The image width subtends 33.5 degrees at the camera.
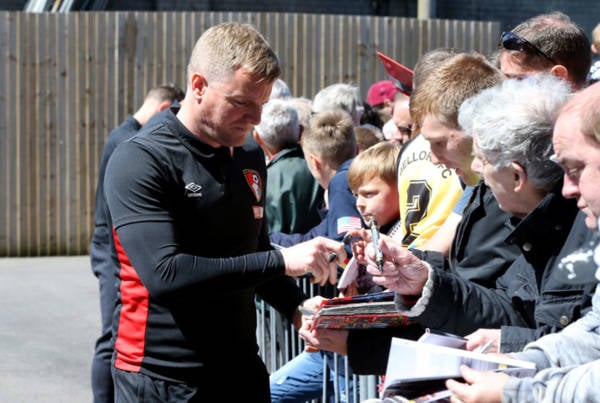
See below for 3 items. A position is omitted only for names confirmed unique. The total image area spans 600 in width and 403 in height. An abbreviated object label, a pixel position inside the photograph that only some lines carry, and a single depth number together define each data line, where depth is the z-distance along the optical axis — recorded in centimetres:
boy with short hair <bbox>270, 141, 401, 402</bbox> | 489
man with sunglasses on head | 405
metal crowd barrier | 520
